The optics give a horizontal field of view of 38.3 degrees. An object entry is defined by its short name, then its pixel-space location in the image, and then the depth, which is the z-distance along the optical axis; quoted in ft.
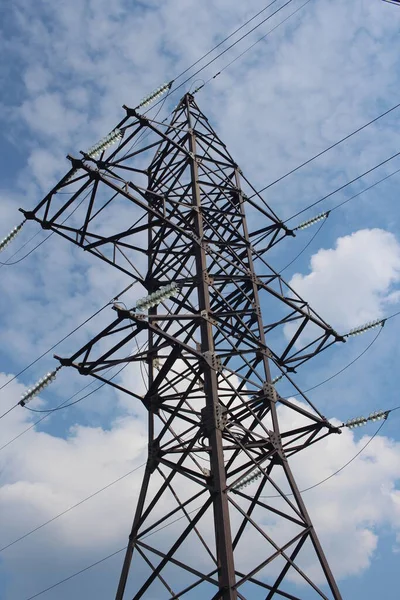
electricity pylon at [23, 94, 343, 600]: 38.55
